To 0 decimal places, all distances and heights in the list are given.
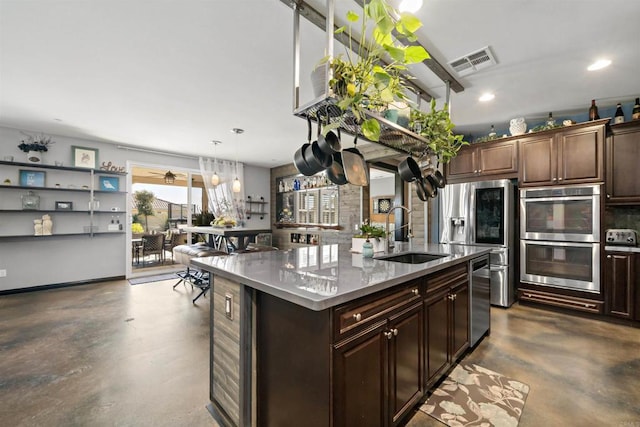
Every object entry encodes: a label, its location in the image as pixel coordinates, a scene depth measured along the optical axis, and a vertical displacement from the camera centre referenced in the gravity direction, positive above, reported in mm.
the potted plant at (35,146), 4300 +1094
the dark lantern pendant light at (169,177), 6228 +876
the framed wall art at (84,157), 4758 +1032
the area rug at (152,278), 5000 -1236
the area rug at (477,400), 1649 -1231
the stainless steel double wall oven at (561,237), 3168 -247
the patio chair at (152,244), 5684 -630
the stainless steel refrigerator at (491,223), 3568 -91
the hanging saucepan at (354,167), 1801 +336
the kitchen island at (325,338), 1137 -618
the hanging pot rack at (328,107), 1535 +660
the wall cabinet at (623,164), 3105 +619
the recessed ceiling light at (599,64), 2430 +1397
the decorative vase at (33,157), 4312 +918
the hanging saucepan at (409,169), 2430 +422
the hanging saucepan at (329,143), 1649 +450
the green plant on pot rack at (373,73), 1242 +761
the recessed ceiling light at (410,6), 1642 +1311
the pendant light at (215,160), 5076 +1298
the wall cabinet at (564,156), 3164 +755
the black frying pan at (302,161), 1742 +354
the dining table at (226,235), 4180 -317
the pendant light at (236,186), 5184 +558
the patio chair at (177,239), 6387 -571
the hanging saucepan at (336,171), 1819 +302
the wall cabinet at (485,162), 3766 +805
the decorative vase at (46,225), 4429 -178
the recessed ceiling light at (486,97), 3104 +1398
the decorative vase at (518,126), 3686 +1243
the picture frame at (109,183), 5051 +595
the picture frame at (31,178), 4340 +585
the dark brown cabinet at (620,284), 2980 -751
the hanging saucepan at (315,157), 1702 +370
